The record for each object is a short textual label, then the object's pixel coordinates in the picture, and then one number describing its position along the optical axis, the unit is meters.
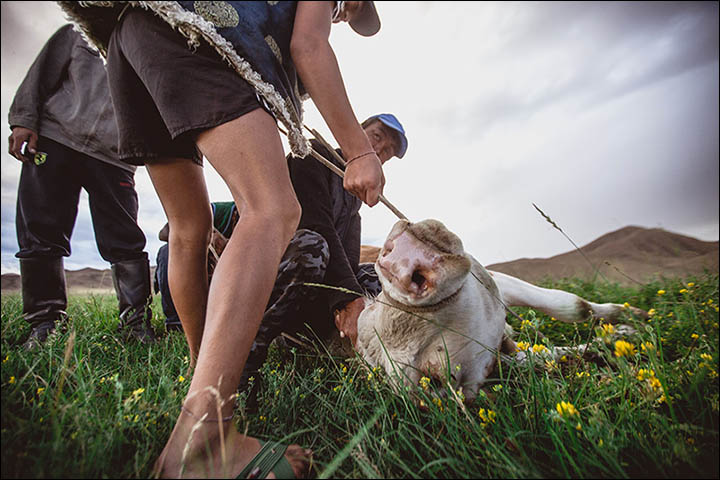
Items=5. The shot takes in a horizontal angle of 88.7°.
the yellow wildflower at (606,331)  0.96
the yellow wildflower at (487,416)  1.06
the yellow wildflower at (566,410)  0.92
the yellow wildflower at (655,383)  0.98
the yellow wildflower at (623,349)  0.91
